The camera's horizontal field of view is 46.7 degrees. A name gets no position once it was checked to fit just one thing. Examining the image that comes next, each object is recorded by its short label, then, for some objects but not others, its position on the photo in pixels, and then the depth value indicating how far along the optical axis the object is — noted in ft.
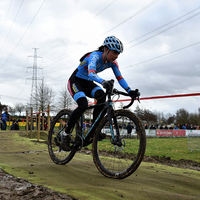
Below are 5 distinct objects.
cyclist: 12.01
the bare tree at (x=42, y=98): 174.79
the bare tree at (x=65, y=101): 171.73
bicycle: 10.36
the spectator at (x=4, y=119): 75.83
